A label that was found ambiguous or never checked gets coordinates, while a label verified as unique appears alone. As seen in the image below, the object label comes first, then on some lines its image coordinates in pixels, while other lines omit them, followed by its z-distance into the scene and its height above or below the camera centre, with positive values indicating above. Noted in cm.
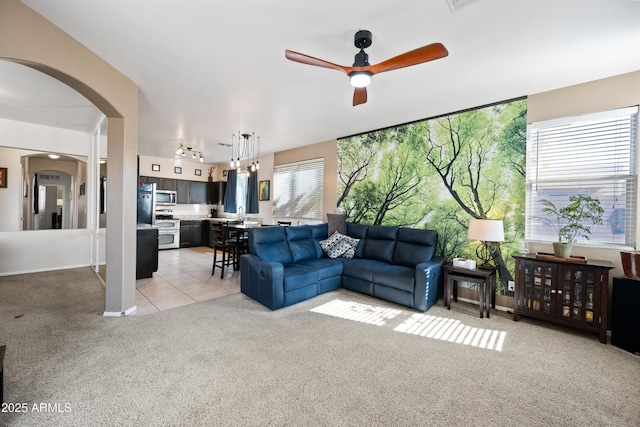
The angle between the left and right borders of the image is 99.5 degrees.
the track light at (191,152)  584 +147
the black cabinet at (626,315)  250 -94
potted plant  295 -5
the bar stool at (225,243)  489 -63
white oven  756 -71
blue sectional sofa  348 -81
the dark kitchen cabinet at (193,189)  803 +62
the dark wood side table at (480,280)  330 -85
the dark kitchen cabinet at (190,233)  814 -76
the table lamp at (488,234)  326 -25
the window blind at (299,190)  600 +49
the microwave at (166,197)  787 +32
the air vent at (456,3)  185 +145
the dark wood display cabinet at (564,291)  271 -83
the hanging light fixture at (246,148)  556 +148
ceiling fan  188 +112
